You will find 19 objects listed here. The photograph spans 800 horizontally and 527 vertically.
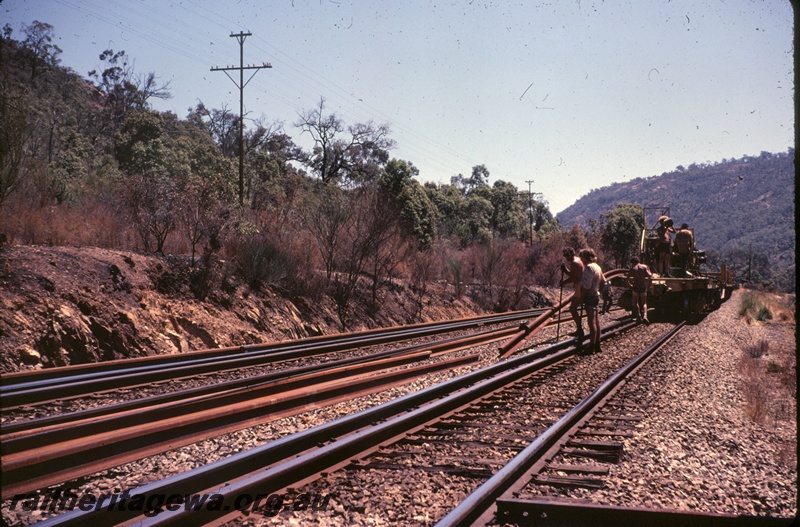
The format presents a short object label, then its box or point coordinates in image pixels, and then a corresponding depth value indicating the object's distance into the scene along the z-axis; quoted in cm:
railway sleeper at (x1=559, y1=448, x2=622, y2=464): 524
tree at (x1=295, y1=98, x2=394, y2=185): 5206
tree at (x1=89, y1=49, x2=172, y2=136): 5931
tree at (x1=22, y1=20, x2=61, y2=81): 4497
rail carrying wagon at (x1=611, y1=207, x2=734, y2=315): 1981
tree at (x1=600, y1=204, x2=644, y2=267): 6419
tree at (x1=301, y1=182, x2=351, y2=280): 1995
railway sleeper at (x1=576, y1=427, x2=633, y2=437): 599
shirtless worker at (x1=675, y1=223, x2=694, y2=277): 2111
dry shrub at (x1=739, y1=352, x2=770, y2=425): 786
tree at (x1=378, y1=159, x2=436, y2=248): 3416
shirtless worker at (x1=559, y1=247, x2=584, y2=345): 1229
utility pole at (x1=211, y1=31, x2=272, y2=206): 2878
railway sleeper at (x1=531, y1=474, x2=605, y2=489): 446
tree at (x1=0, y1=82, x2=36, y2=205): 1116
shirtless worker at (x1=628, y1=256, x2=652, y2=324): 1844
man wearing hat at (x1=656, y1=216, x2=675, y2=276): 2038
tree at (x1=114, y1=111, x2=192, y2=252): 1564
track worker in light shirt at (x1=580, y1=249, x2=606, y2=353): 1191
